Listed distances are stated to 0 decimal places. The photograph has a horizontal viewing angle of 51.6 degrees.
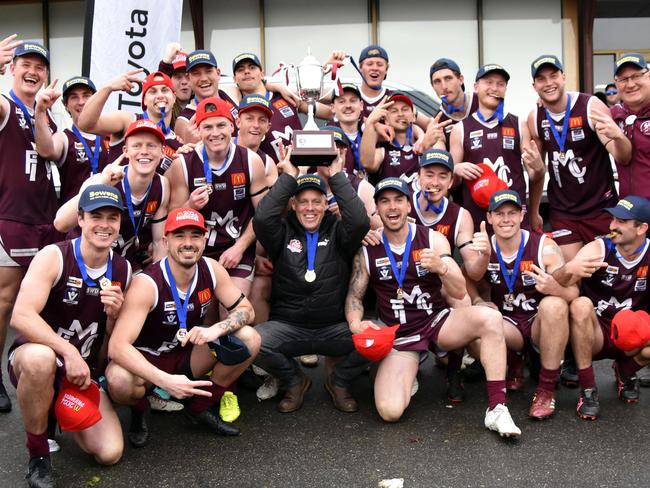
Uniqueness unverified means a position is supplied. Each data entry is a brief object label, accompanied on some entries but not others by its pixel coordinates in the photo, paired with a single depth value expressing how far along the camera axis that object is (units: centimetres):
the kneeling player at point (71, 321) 387
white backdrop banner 709
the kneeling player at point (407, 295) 480
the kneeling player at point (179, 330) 427
